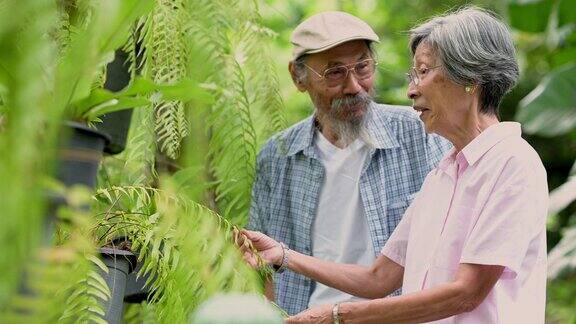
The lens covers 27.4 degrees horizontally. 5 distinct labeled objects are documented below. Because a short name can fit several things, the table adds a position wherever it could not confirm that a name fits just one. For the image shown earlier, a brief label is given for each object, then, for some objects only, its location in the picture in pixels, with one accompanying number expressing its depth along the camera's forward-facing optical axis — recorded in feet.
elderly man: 11.94
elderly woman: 9.18
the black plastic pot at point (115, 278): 9.27
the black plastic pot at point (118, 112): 11.93
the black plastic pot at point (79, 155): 5.67
